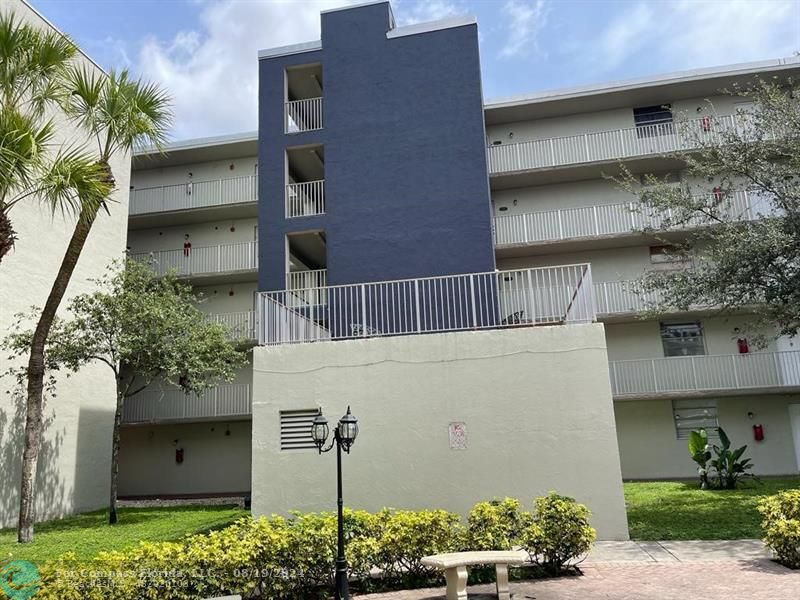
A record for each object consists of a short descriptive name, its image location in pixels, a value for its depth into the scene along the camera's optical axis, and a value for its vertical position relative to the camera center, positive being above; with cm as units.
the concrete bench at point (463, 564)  713 -146
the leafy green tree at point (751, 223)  1155 +397
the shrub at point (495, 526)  836 -123
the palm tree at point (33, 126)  854 +467
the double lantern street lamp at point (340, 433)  806 +13
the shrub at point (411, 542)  812 -135
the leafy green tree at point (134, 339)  1551 +283
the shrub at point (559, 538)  825 -138
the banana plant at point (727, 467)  1497 -98
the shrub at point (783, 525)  806 -134
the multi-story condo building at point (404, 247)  1145 +626
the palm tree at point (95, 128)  1171 +617
